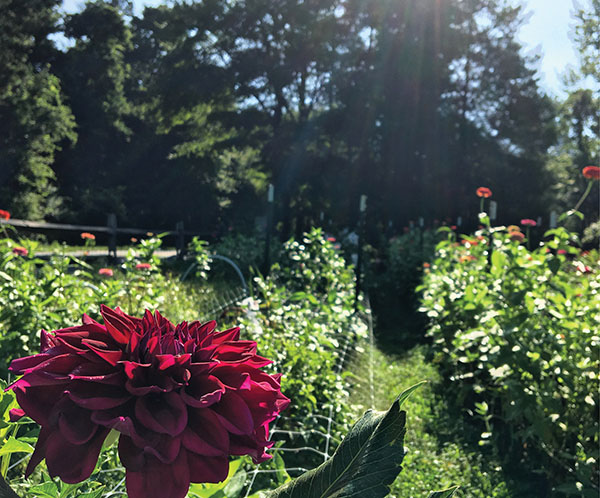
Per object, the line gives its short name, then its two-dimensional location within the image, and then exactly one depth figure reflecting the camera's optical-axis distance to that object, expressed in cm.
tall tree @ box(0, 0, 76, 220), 1686
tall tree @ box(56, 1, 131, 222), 2277
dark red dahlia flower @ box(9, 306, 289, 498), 50
